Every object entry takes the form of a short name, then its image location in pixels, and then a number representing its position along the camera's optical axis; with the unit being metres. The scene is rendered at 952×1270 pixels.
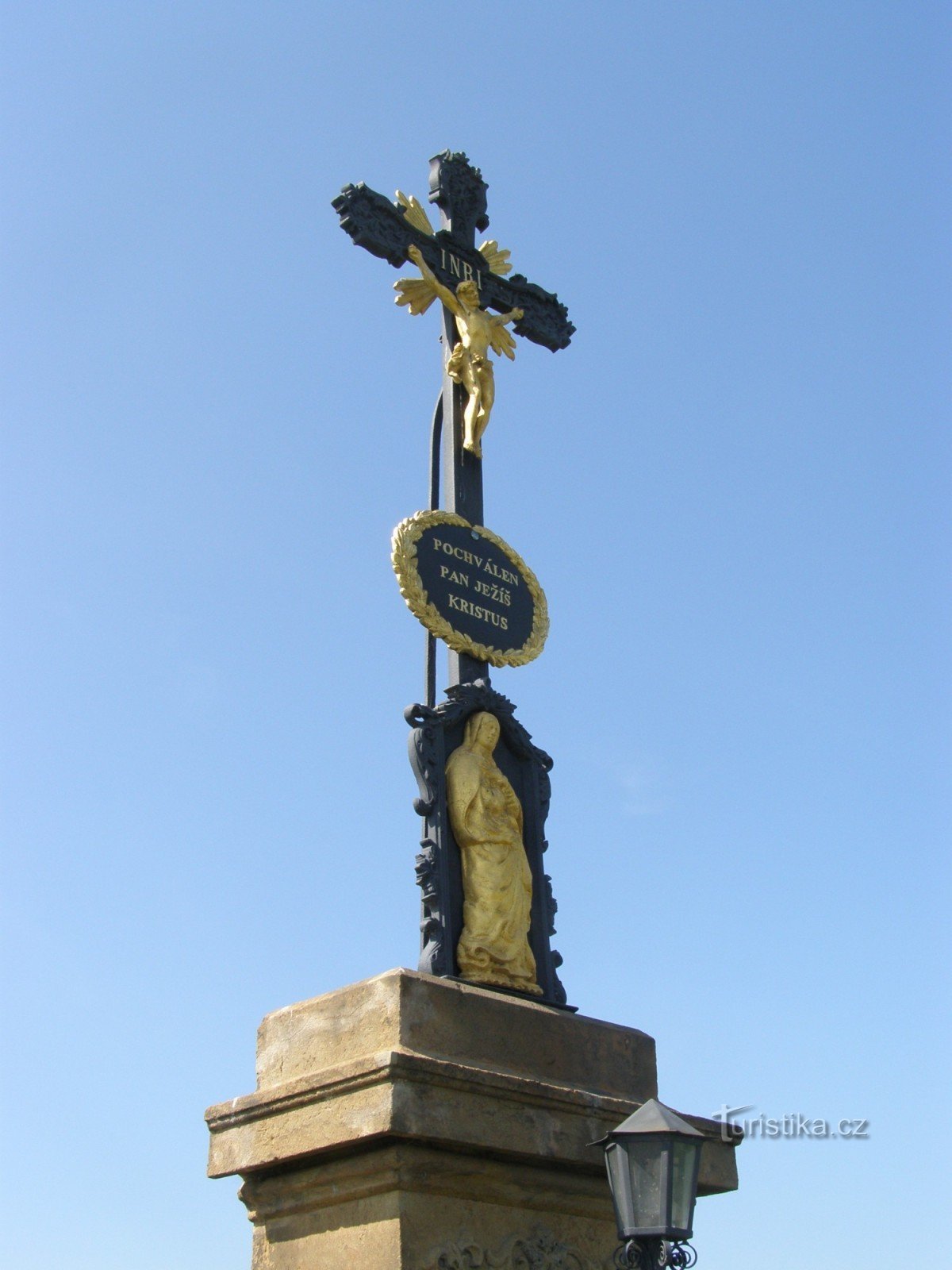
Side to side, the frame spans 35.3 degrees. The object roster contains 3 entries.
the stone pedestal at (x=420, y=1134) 6.00
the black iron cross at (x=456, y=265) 8.61
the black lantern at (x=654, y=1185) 5.69
